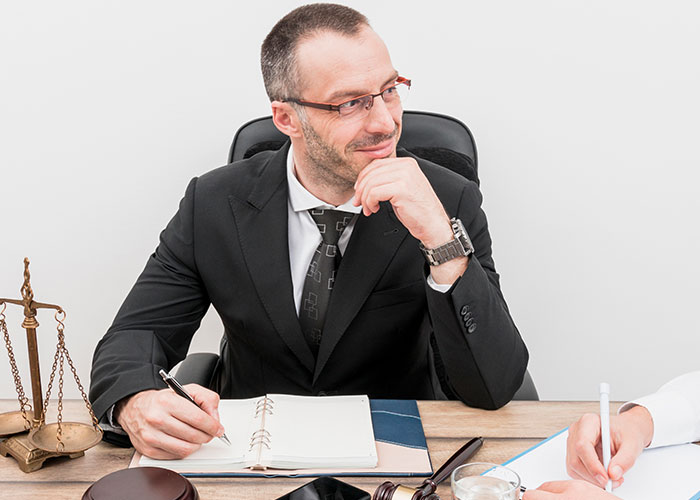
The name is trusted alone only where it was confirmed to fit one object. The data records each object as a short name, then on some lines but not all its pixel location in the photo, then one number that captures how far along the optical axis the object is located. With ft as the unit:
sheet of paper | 3.87
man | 5.31
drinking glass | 3.47
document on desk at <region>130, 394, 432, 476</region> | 4.16
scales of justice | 4.15
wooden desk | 4.00
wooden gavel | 3.58
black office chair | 6.75
